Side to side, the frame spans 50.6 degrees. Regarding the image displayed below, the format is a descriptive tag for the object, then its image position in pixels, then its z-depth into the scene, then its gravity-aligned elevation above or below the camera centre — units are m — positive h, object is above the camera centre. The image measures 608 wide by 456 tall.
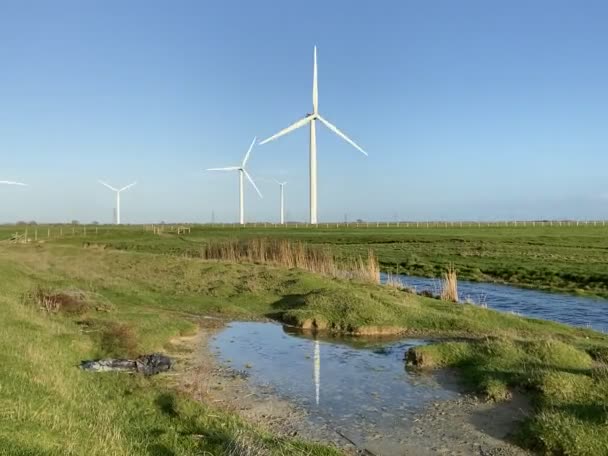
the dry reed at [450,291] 29.86 -3.10
